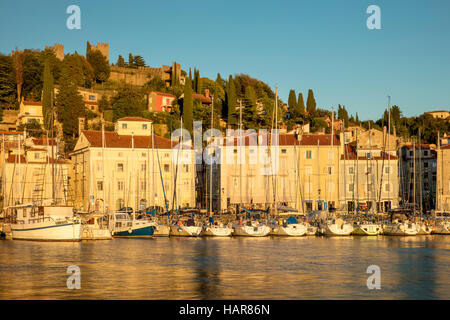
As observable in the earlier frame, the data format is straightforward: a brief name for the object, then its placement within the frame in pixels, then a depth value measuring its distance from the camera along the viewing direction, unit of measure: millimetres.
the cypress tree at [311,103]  128875
